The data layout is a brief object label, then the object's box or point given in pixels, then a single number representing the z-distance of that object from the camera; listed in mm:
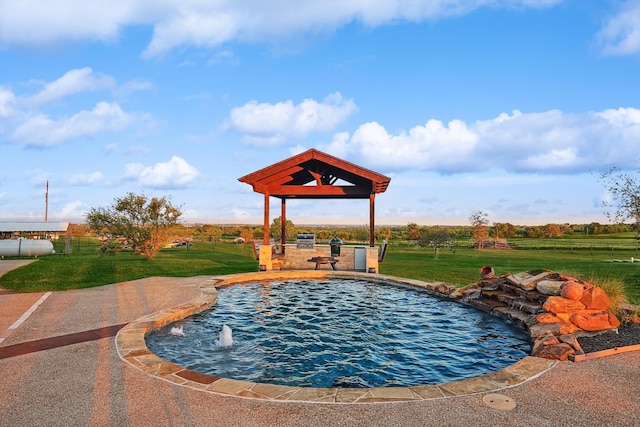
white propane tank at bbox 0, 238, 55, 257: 22328
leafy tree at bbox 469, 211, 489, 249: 33750
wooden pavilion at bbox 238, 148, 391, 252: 14586
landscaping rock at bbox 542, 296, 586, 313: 6769
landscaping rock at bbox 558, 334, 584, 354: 5285
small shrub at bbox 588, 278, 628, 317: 7105
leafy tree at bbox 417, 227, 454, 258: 28172
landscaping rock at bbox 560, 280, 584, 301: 6938
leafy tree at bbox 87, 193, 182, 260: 21391
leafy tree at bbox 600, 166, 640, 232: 13414
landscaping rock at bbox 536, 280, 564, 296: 7434
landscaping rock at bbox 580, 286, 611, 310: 6836
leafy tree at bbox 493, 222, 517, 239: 56300
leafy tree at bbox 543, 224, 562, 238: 57750
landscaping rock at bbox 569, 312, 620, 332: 6402
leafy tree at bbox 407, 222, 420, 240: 42762
